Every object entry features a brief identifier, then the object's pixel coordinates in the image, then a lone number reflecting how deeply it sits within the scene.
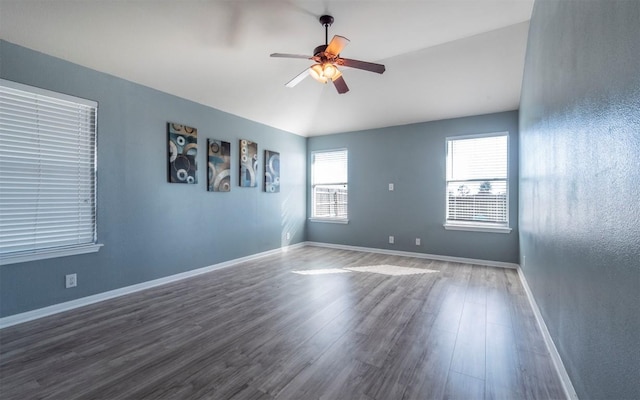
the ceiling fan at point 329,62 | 2.55
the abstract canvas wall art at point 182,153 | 3.68
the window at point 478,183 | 4.45
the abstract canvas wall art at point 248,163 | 4.73
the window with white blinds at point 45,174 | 2.45
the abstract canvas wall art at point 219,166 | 4.19
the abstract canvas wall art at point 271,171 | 5.23
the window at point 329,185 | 6.01
